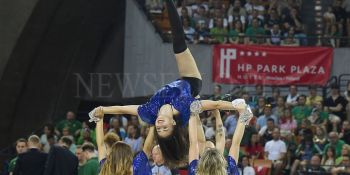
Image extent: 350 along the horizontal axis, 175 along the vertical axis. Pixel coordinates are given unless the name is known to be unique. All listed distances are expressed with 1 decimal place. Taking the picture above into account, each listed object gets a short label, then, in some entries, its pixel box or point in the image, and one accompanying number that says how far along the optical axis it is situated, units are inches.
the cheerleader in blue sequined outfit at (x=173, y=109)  297.0
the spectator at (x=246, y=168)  565.3
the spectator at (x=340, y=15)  790.5
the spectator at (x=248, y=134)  623.5
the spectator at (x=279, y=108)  654.5
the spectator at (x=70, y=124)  684.7
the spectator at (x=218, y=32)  757.9
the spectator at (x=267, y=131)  629.9
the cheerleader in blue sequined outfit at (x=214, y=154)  263.4
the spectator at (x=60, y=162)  437.1
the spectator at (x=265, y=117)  649.6
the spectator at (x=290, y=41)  758.6
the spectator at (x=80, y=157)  470.2
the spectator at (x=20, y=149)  494.0
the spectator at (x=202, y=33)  756.6
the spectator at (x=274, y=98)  684.1
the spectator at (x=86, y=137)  623.3
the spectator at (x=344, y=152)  570.9
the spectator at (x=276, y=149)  603.5
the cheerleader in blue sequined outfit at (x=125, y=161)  295.1
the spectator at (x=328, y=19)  792.9
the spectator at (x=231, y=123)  631.8
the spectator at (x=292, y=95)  684.1
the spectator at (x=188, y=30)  763.4
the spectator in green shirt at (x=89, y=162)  431.5
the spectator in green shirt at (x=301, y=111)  658.2
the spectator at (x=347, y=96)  663.1
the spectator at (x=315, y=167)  559.8
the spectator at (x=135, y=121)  656.7
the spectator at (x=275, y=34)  765.3
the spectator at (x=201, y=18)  778.2
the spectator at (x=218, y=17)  776.3
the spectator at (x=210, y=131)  618.1
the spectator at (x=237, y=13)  781.4
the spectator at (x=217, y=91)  689.6
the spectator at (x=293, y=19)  800.5
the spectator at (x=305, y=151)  586.7
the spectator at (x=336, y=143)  588.4
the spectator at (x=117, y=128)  651.5
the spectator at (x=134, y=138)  625.9
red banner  746.2
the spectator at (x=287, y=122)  645.9
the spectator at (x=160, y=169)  500.1
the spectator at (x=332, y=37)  750.9
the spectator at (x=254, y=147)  614.5
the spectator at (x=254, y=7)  799.1
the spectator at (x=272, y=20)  787.4
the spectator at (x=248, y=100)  670.8
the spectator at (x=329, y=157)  577.3
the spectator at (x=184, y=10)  772.6
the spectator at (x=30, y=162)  460.1
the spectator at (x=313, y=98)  671.8
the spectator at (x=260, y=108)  666.8
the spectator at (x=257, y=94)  692.1
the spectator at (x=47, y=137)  655.8
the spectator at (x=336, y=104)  665.0
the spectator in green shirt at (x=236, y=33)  753.6
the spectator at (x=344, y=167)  546.6
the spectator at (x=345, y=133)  617.0
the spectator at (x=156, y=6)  813.2
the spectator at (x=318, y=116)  644.1
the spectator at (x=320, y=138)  604.4
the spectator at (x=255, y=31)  763.4
